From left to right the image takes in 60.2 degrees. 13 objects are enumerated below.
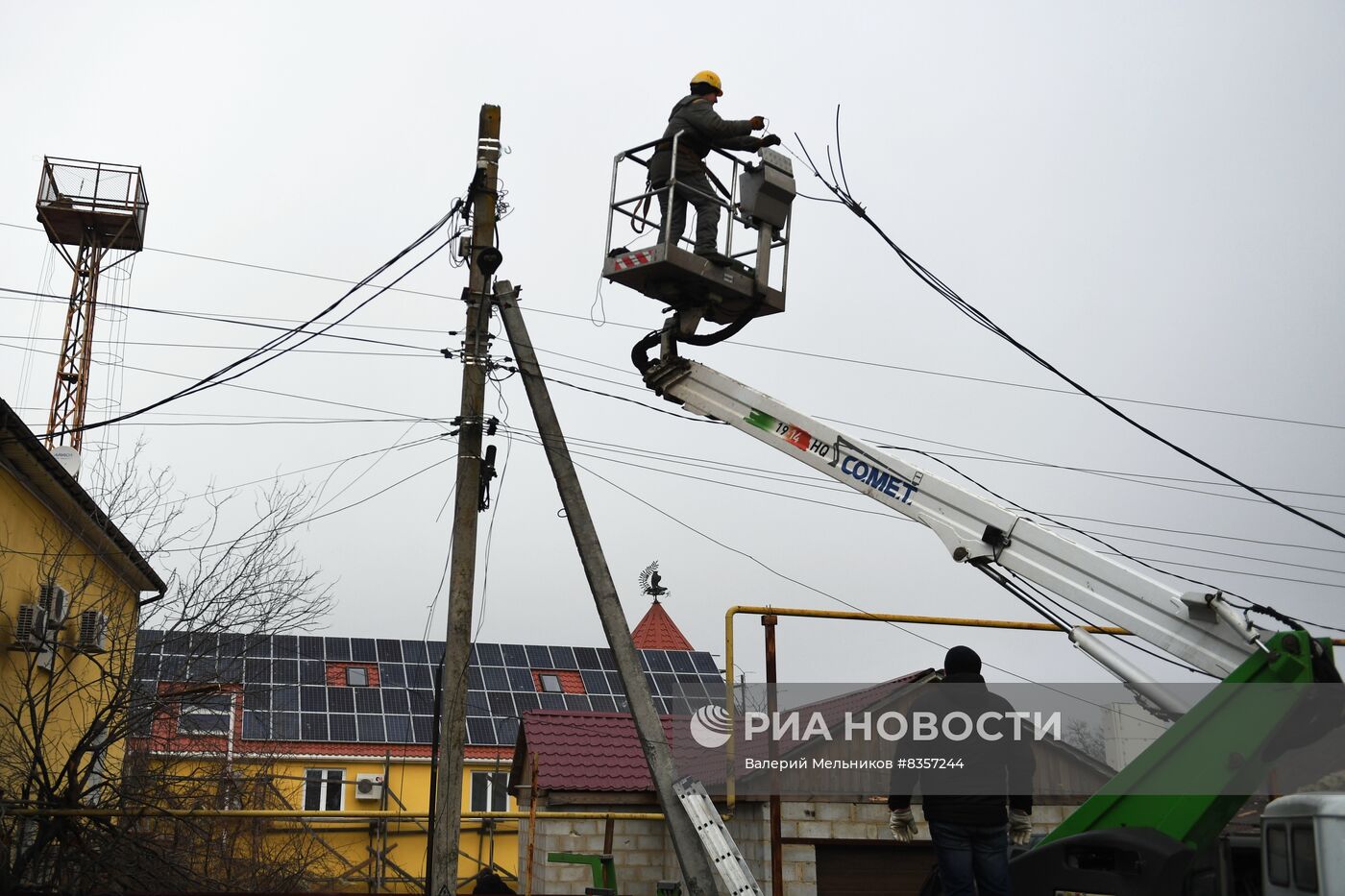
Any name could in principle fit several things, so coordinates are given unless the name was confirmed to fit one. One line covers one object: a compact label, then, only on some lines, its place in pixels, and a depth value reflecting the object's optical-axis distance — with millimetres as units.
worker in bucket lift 9891
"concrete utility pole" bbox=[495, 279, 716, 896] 9320
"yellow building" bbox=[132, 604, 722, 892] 25484
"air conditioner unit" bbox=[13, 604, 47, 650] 12109
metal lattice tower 28203
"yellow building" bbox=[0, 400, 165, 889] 10883
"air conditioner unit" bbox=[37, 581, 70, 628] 12312
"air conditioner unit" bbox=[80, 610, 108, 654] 12867
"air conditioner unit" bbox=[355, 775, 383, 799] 28156
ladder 8898
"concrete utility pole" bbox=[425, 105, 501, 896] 9452
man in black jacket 6414
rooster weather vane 38688
